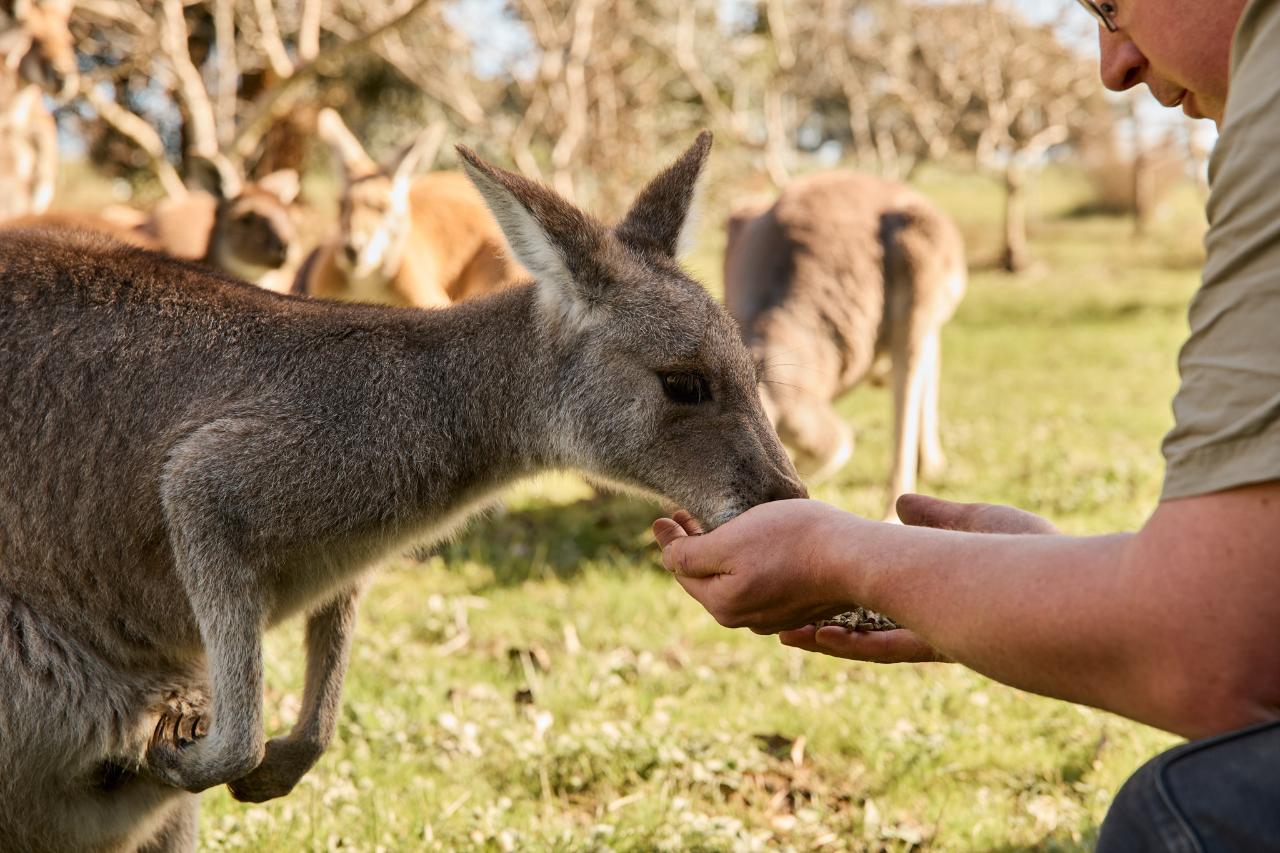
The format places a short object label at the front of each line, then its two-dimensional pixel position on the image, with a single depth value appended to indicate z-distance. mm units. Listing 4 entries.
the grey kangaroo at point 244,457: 2605
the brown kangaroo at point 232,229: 8102
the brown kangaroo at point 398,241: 8164
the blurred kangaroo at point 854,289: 6836
